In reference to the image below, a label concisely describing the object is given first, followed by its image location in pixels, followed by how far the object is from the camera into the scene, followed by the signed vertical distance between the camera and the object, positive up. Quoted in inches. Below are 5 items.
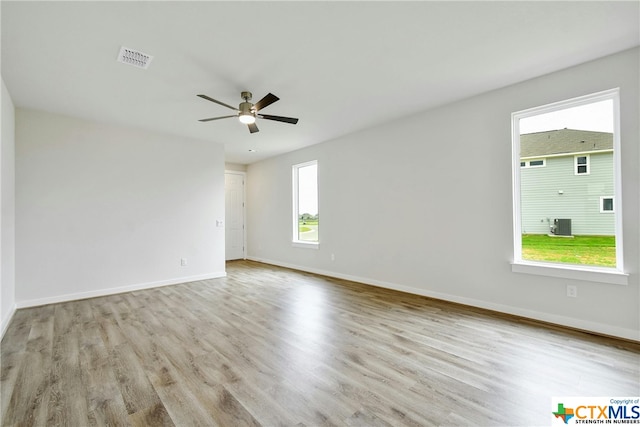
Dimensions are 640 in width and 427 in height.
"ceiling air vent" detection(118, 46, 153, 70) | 100.8 +57.7
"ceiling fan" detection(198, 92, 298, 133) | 129.1 +47.1
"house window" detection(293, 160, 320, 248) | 242.1 +9.5
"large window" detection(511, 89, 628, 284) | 110.6 +11.0
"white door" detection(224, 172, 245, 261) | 303.3 +0.9
